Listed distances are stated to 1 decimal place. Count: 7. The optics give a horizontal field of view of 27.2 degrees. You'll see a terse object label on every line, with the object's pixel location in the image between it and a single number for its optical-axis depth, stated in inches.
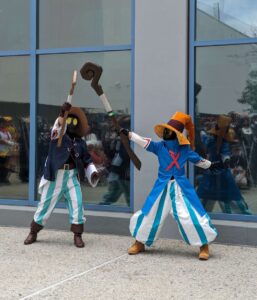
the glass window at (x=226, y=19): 256.7
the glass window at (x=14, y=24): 301.9
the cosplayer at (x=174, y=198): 222.7
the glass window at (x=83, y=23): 281.3
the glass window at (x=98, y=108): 279.9
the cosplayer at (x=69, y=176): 247.3
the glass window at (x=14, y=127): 302.8
